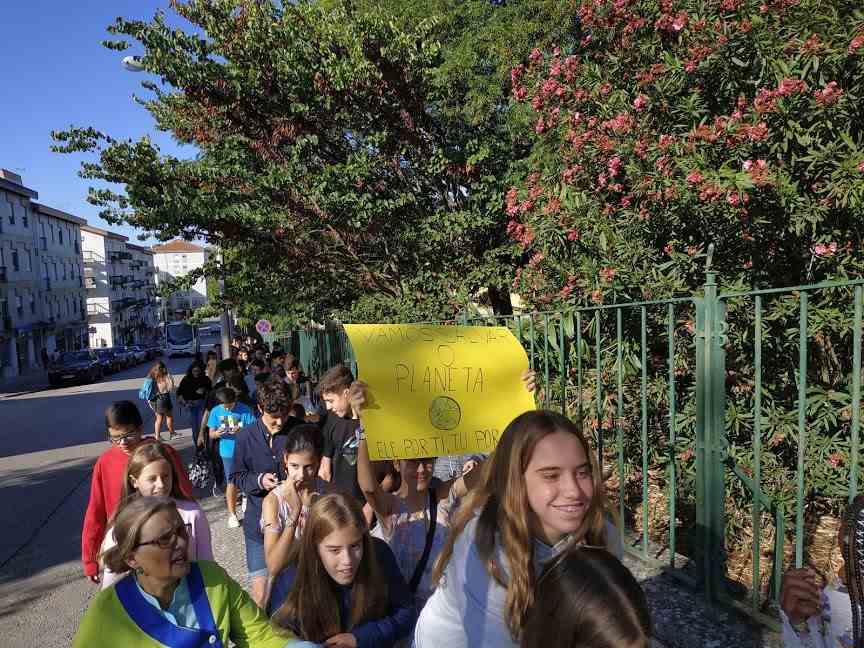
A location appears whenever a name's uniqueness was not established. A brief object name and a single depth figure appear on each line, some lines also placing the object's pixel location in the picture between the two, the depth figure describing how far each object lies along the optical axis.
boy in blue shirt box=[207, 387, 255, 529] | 6.72
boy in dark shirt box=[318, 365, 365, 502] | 4.51
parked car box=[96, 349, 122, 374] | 39.19
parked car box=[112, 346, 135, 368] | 44.61
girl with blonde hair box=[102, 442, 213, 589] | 3.26
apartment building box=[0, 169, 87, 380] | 50.28
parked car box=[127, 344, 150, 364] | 49.76
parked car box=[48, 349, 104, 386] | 32.16
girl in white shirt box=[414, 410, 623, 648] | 1.65
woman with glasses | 2.34
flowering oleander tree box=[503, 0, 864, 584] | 4.12
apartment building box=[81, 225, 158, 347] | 75.75
